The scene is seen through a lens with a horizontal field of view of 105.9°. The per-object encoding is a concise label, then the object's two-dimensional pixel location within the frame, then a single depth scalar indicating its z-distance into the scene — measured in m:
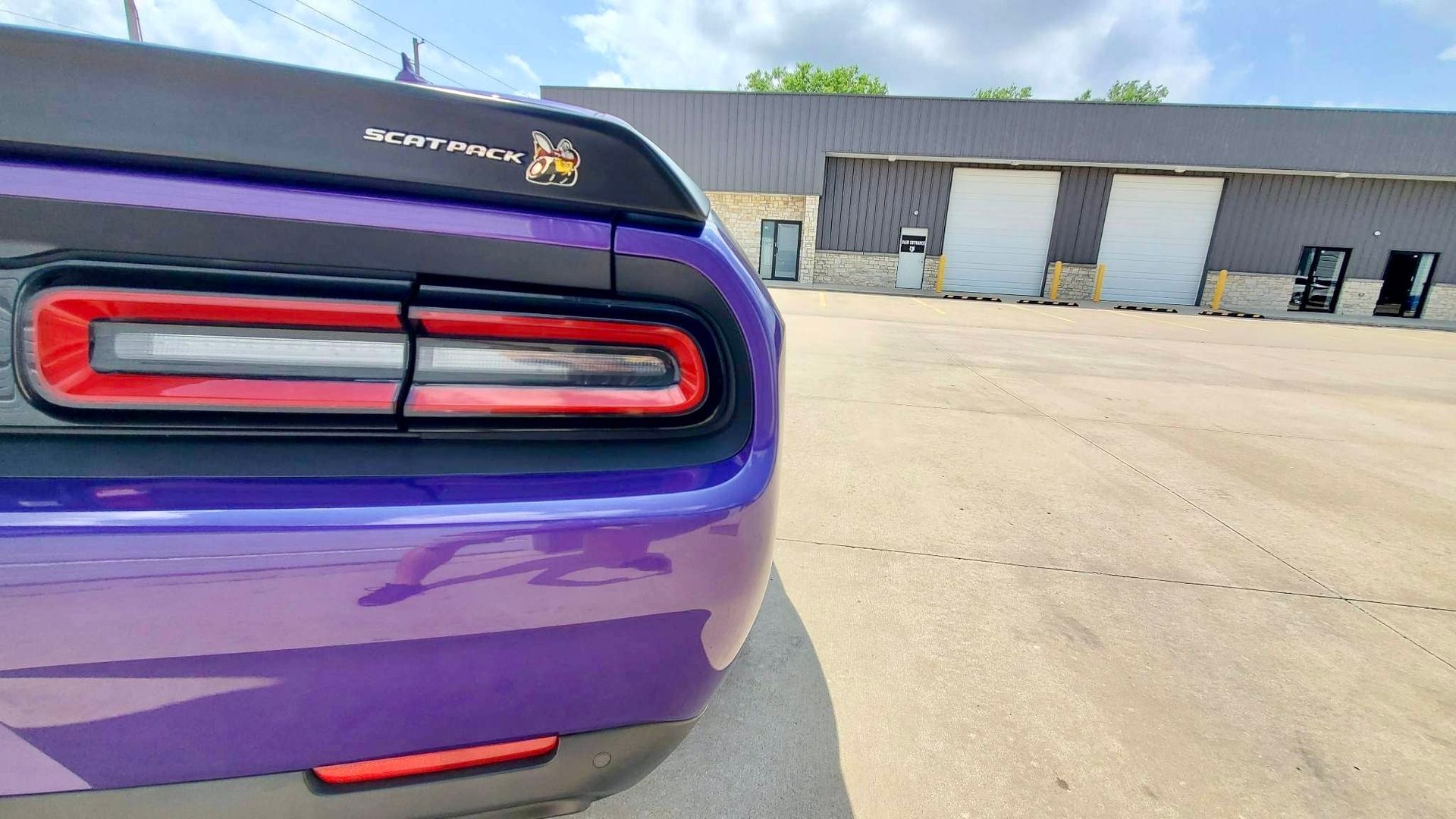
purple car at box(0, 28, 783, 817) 0.68
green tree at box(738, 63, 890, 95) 46.72
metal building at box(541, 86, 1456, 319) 20.30
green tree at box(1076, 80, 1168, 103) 55.28
